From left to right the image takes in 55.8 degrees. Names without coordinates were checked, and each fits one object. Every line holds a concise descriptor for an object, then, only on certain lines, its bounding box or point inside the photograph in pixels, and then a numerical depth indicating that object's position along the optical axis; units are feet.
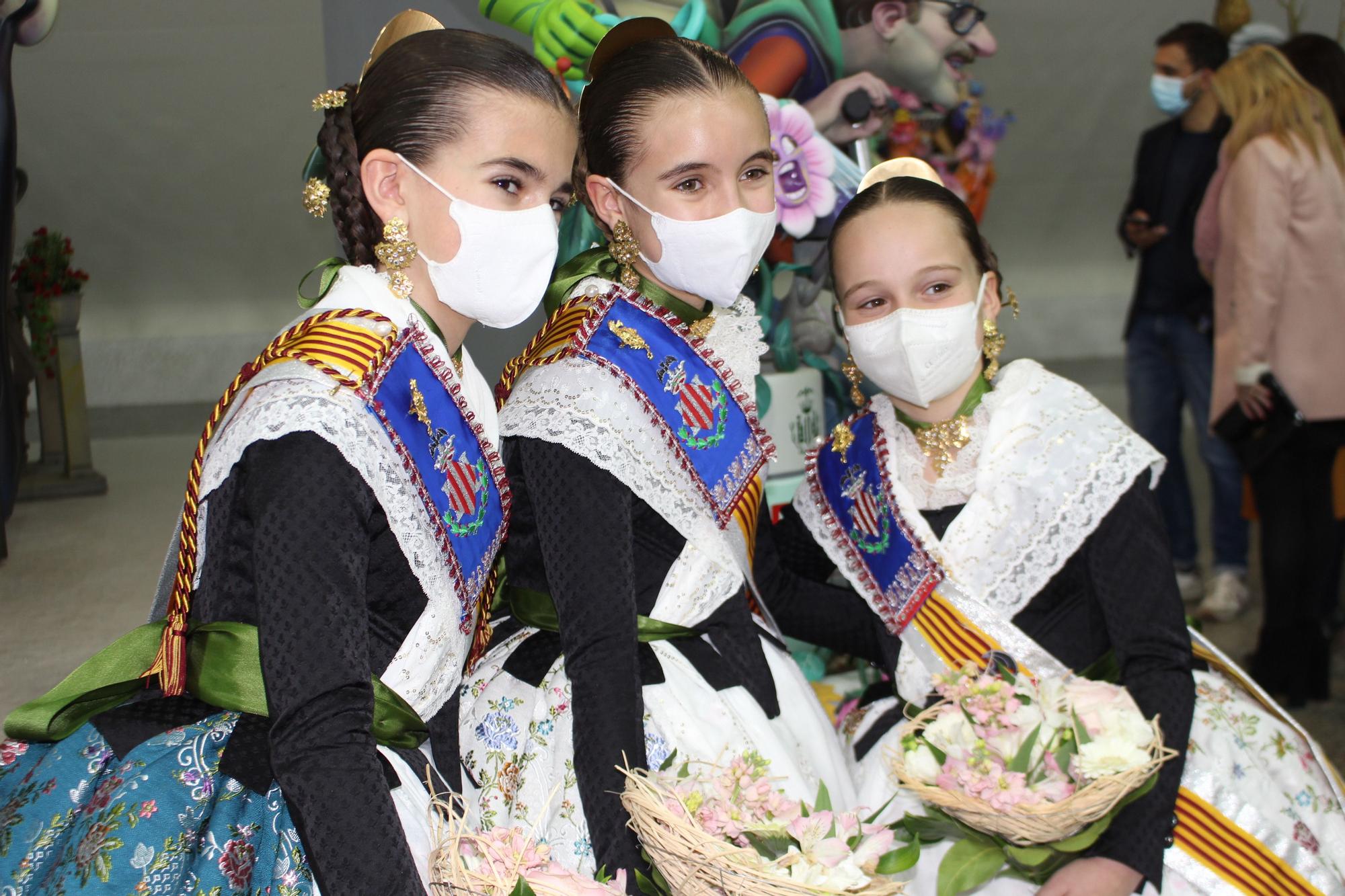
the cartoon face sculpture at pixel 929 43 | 8.99
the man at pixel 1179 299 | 12.62
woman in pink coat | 10.88
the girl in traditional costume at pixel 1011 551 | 5.00
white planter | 8.22
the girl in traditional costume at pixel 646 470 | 4.45
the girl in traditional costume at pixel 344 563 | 3.46
